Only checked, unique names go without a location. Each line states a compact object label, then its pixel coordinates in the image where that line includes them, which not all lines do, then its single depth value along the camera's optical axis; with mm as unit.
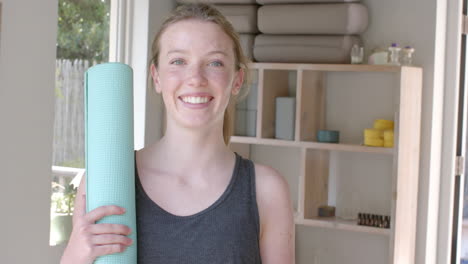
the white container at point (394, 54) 4453
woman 1396
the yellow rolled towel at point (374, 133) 4457
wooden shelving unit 4355
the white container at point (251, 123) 4773
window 3689
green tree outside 3744
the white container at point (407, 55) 4457
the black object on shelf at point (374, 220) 4457
